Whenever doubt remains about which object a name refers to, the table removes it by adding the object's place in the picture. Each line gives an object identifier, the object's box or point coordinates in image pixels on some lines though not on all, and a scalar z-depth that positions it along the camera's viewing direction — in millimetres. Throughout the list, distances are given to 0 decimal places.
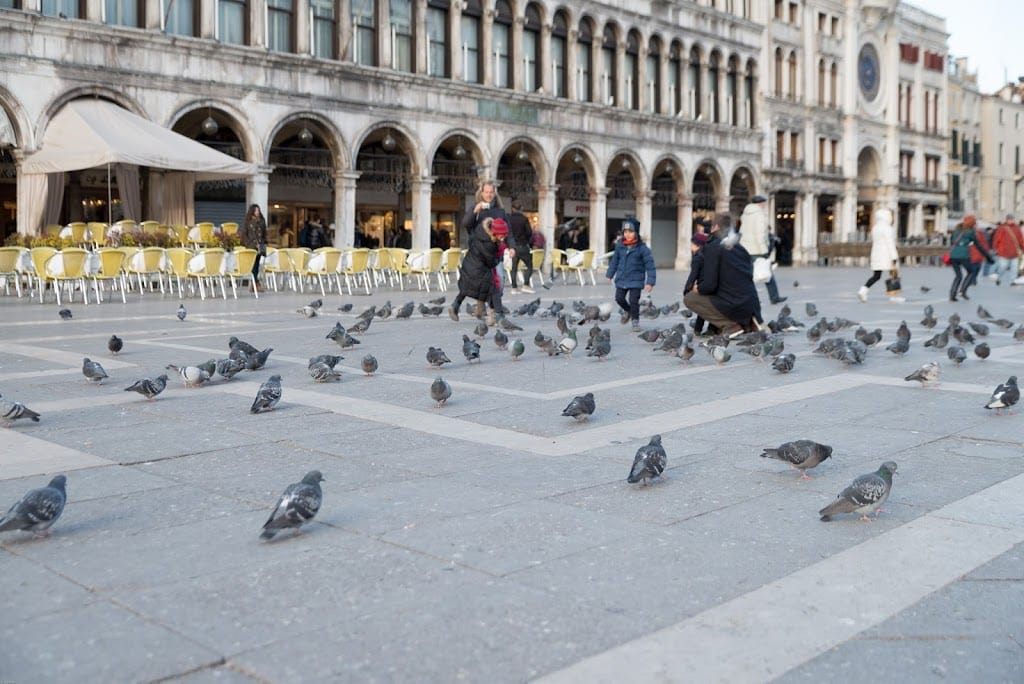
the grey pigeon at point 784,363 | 9086
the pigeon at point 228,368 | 8405
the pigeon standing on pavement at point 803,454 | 5148
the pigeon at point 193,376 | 8023
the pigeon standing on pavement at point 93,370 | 7953
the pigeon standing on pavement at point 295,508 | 4043
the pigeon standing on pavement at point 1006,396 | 6977
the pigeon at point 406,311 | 14295
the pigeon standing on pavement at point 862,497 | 4391
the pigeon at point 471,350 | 9641
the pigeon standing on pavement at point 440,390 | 7074
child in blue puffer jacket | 13023
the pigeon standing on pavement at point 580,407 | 6594
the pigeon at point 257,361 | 8898
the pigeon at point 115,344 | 9977
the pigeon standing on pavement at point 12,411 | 6309
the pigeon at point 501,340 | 10602
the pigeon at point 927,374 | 8289
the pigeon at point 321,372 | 8281
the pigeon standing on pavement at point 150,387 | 7320
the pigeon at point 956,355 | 9555
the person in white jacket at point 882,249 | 19156
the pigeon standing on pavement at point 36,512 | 3961
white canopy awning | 19766
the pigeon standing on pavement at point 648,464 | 4953
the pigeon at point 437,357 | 9086
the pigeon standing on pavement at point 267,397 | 6930
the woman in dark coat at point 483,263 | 12852
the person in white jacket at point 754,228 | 16500
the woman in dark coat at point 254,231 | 21141
